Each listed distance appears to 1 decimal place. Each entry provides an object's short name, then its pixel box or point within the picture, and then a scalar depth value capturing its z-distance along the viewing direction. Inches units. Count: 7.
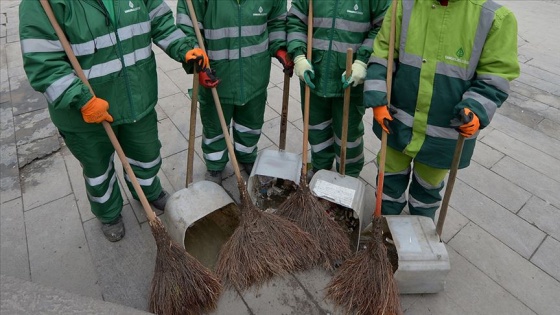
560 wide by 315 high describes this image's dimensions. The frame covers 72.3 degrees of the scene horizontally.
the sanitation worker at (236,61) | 97.7
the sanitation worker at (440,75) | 73.0
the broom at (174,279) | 84.4
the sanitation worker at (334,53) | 94.0
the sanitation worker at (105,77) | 75.2
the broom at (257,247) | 92.0
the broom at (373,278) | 83.7
